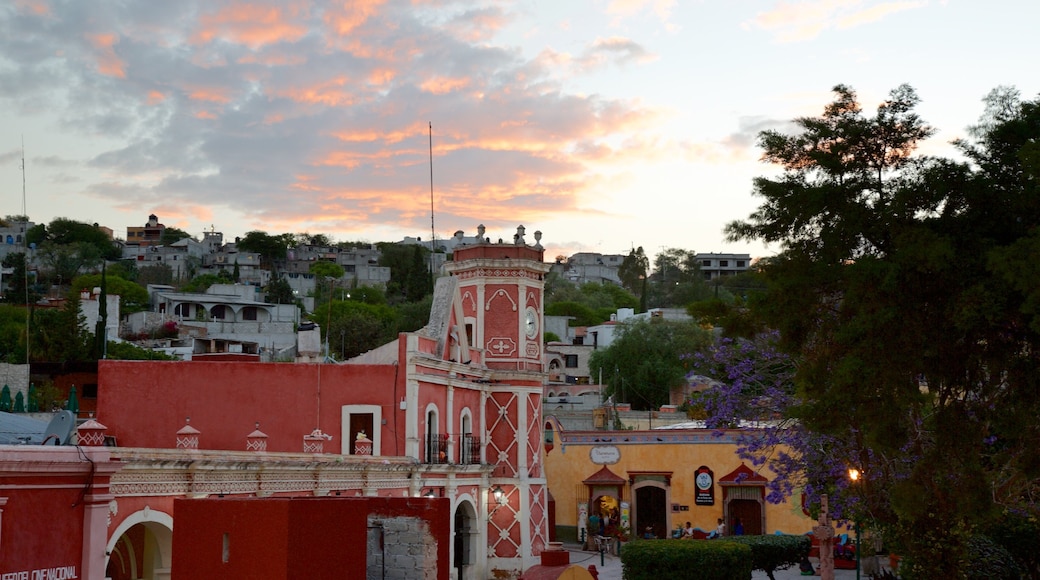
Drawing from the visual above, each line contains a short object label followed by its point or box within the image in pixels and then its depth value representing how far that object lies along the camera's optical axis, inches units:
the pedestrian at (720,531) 1519.3
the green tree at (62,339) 2151.8
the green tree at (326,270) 5290.4
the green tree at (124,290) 3949.3
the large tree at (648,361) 2645.2
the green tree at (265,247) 5910.4
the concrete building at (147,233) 6358.3
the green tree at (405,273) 4067.4
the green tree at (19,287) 3772.1
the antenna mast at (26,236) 5372.0
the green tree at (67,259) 4845.0
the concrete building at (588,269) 6028.5
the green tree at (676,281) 4654.0
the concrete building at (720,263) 5659.5
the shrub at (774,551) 1084.5
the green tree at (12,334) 2514.8
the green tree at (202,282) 4763.8
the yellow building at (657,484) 1555.1
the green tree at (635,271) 5324.8
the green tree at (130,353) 2247.5
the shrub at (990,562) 805.7
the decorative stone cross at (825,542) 960.9
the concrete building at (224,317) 3321.9
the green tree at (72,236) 5713.6
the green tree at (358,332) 3014.3
